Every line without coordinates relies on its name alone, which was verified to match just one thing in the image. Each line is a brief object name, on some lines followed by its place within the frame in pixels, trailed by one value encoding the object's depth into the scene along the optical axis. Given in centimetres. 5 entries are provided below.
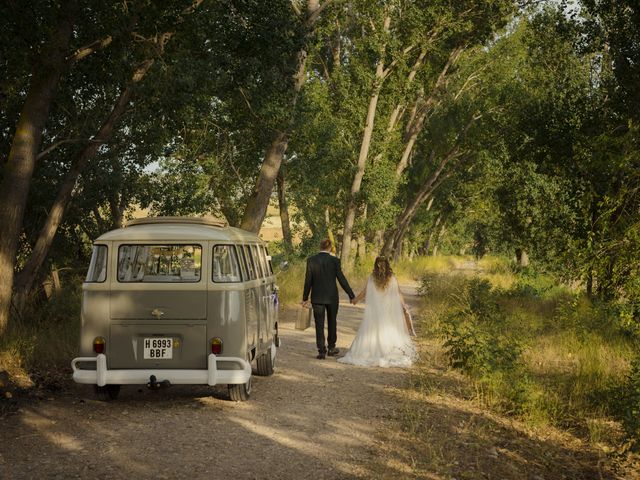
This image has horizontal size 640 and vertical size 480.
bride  1402
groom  1413
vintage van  970
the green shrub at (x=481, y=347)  1164
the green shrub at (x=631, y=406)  817
